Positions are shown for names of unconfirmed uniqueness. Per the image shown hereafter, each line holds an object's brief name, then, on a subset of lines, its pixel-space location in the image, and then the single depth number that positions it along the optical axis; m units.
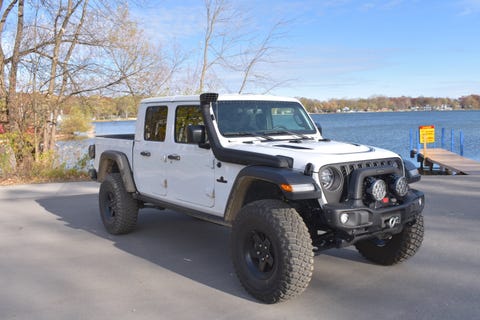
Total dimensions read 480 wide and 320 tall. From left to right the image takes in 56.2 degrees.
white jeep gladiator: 3.77
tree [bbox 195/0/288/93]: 13.35
